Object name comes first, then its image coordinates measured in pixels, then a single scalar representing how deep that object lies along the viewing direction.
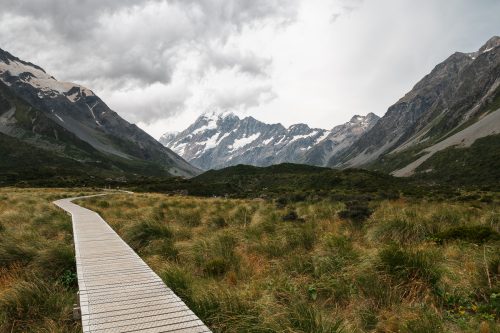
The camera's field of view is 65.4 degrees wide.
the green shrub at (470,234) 11.61
